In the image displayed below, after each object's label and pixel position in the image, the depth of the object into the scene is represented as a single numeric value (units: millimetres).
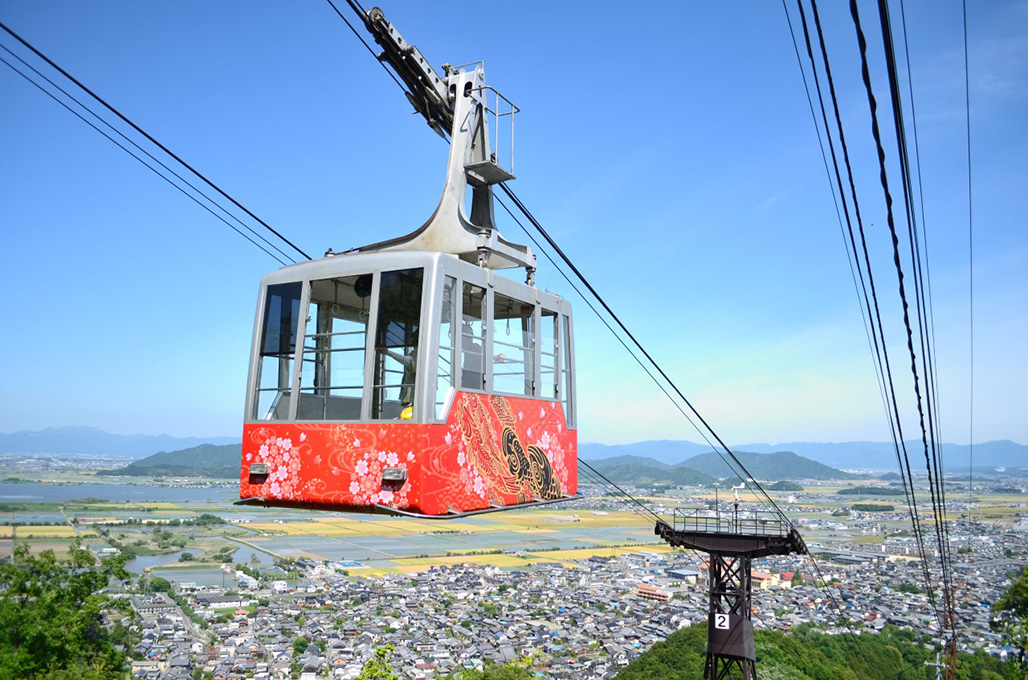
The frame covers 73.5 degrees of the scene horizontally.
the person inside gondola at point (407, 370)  5990
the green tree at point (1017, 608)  22334
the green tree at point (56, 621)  20188
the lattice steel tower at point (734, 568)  19891
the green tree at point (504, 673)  31297
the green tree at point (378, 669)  21688
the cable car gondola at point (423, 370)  5453
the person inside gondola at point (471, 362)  5879
